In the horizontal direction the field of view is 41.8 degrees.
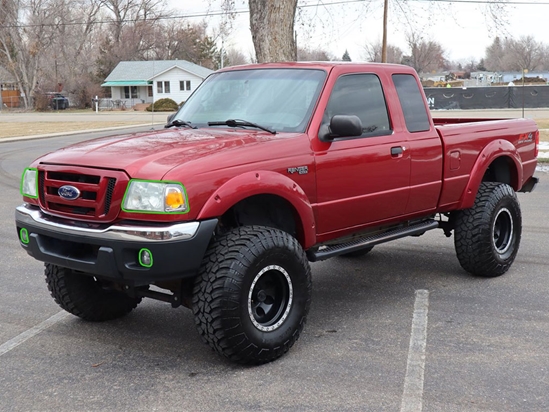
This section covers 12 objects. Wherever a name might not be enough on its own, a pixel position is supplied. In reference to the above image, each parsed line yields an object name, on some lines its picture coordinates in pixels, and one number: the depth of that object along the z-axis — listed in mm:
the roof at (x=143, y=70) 71394
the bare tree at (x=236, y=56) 134675
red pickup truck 4246
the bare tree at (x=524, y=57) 127312
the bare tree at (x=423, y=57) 96350
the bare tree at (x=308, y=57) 76725
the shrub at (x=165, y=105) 60334
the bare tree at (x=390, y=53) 86831
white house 71562
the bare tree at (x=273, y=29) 18906
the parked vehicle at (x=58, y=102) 67875
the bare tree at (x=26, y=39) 71562
